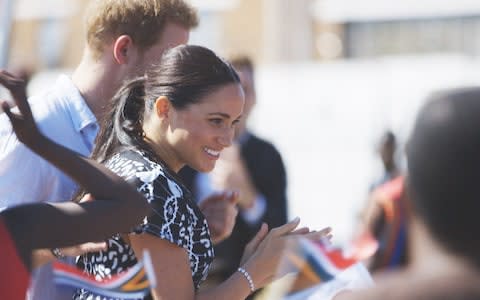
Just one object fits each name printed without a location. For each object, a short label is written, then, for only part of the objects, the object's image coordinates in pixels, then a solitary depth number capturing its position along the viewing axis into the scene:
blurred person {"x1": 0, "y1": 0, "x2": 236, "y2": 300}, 6.35
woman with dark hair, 5.64
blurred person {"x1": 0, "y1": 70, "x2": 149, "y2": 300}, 4.84
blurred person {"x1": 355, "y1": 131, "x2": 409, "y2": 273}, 8.50
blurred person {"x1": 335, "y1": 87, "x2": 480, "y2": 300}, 3.95
